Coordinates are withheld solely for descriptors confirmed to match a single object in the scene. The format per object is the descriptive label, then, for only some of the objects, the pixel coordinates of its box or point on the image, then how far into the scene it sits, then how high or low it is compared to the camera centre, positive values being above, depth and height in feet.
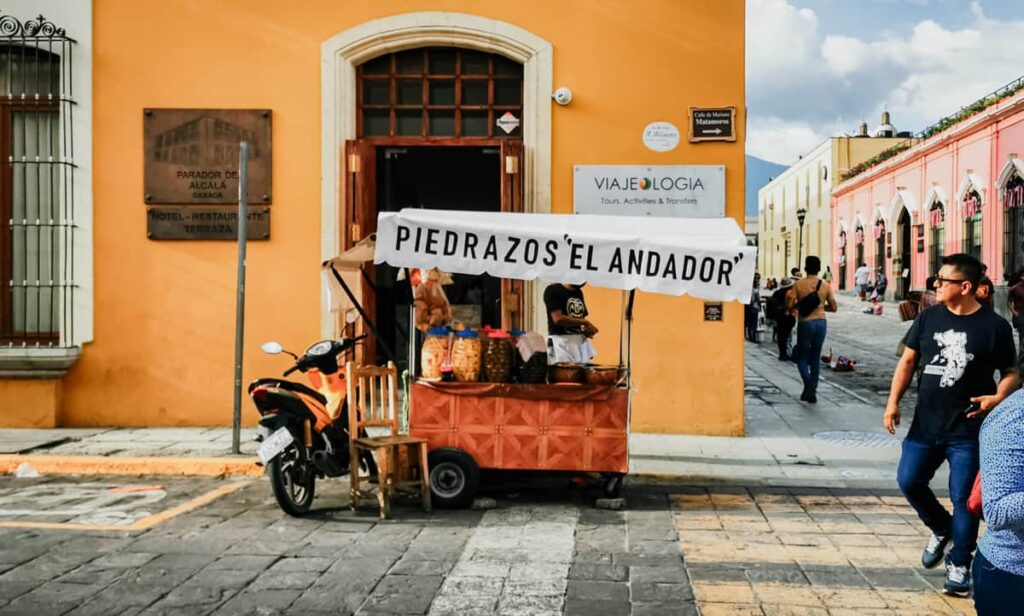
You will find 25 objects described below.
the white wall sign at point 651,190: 33.55 +3.88
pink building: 91.25 +11.76
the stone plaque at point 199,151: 34.22 +5.29
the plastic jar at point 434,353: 24.07 -1.30
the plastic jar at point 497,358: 23.95 -1.41
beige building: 174.40 +22.32
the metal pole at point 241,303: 28.50 -0.08
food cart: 22.53 +0.54
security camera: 33.58 +7.17
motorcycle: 21.66 -2.97
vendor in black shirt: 25.90 -0.70
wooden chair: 22.43 -3.62
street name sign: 33.50 +6.15
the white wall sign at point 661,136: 33.71 +5.78
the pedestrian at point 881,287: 128.37 +2.08
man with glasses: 16.69 -1.52
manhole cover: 32.12 -4.68
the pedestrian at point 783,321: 61.98 -1.25
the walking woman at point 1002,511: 8.70 -1.88
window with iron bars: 34.60 +3.53
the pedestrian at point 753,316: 77.15 -1.14
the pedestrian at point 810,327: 41.57 -1.08
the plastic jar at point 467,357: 23.82 -1.39
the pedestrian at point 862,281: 134.00 +2.96
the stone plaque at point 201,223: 34.35 +2.75
